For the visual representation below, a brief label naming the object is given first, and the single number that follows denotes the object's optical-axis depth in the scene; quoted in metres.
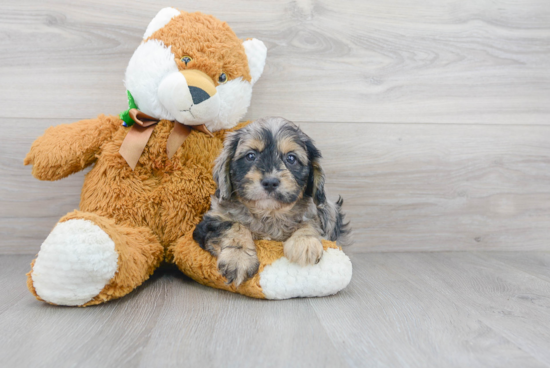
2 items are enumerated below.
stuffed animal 0.65
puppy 0.62
